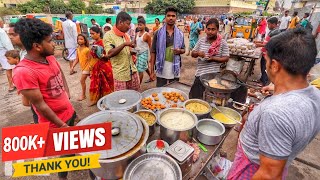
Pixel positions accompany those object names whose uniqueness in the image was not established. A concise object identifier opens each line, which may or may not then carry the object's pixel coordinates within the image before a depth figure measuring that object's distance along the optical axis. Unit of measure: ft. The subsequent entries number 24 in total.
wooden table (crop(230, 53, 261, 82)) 16.93
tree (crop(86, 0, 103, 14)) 122.21
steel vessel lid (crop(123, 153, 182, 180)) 4.25
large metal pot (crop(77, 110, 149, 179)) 4.11
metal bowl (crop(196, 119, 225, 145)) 5.84
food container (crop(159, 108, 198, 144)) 5.51
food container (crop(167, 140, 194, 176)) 4.59
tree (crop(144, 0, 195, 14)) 130.82
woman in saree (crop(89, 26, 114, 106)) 12.72
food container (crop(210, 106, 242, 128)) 6.99
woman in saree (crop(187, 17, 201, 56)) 26.96
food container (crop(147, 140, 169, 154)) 5.02
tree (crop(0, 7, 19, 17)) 70.26
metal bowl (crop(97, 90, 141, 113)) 6.54
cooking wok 7.36
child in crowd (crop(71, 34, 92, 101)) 13.85
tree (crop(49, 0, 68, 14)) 107.82
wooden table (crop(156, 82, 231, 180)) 4.97
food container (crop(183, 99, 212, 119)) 6.73
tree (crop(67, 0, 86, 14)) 113.91
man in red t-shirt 5.32
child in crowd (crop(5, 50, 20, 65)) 12.73
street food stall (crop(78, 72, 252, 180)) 4.33
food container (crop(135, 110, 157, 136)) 6.02
